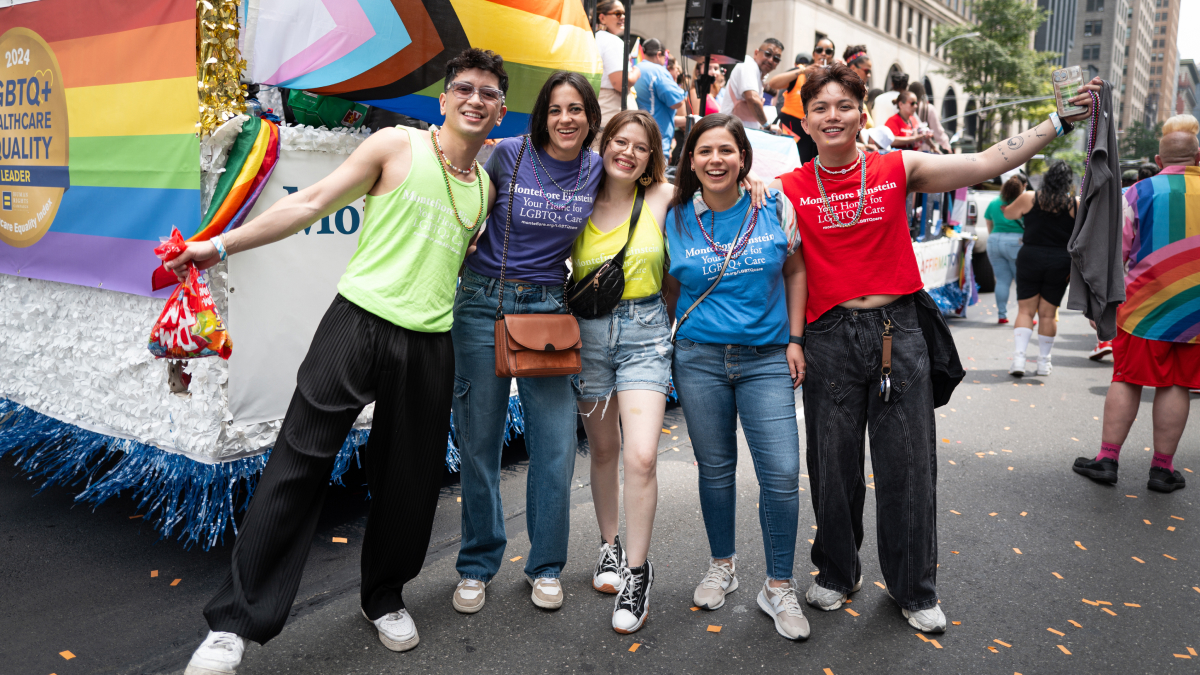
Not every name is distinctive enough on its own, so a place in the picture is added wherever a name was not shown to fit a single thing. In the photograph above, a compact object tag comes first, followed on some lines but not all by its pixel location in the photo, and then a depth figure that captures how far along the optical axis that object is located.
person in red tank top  3.01
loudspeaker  8.22
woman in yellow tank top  3.11
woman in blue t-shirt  3.05
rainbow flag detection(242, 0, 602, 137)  3.46
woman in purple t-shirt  3.09
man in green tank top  2.65
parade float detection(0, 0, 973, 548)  3.41
